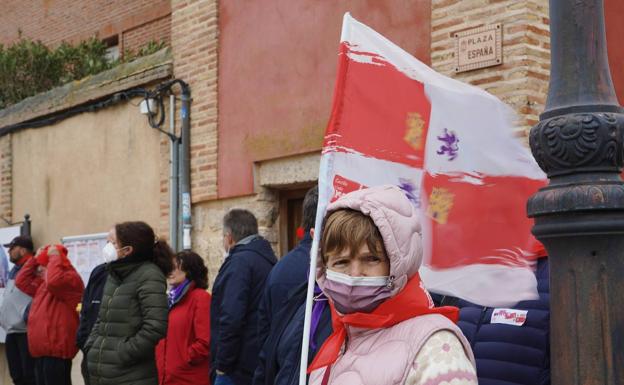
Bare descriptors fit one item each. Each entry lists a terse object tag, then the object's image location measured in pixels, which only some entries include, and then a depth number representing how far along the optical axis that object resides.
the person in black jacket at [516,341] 2.89
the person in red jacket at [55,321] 7.31
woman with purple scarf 5.75
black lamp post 2.46
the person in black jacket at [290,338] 3.28
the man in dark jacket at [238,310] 5.19
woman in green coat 5.30
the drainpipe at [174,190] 8.53
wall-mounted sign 5.71
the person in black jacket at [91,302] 6.09
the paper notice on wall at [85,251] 9.40
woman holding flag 2.14
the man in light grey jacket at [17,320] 8.27
